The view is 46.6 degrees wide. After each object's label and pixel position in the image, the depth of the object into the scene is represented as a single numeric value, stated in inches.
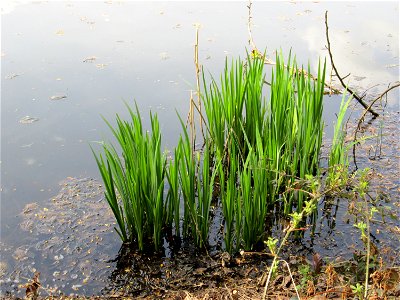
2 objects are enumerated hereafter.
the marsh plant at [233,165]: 95.5
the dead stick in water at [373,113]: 167.1
